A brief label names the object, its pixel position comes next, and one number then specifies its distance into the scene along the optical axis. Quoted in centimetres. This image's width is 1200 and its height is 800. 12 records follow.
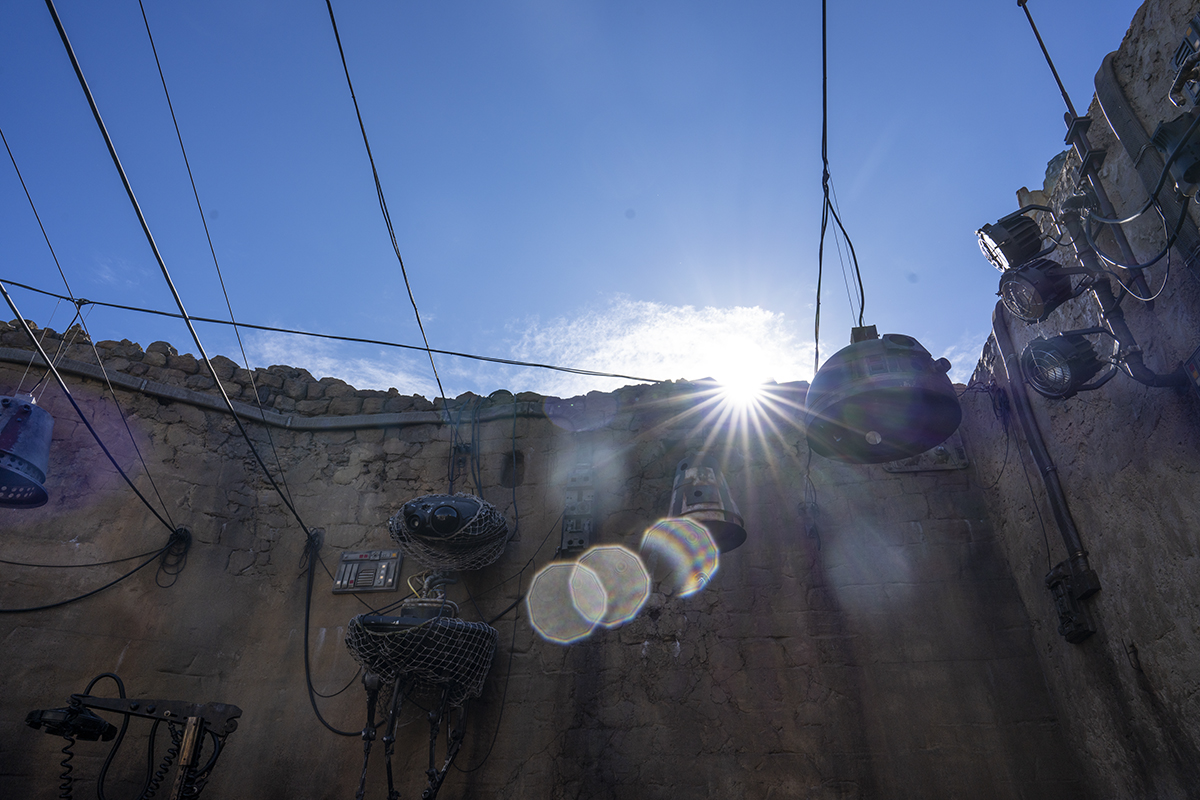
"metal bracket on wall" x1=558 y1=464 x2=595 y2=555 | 469
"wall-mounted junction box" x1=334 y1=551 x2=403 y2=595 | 463
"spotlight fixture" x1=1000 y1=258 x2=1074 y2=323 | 286
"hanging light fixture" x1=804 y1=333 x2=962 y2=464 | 264
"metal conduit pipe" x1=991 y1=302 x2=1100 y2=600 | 331
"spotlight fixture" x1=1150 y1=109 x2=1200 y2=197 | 214
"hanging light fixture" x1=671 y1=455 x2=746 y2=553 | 362
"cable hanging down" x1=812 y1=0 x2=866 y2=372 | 318
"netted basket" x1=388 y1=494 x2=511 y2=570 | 424
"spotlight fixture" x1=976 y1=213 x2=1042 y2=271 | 297
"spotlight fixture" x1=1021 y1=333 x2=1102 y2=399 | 274
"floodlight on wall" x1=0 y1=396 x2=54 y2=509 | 356
